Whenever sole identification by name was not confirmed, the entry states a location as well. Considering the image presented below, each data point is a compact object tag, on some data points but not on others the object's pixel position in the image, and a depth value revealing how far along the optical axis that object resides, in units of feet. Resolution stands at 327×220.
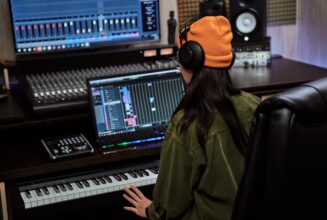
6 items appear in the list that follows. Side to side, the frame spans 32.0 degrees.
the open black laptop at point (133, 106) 8.14
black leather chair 3.14
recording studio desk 7.72
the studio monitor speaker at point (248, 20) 10.59
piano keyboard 7.44
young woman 5.26
